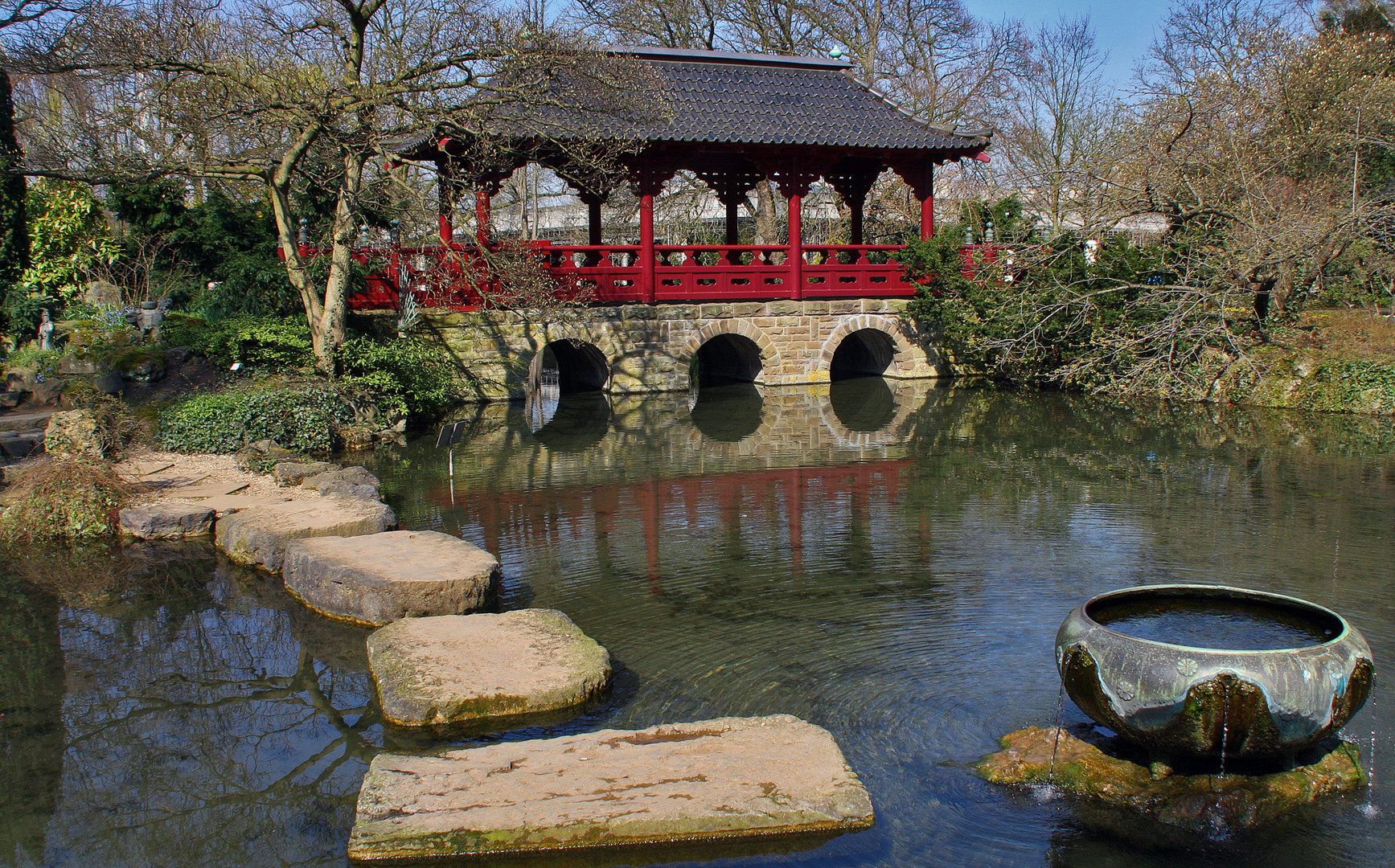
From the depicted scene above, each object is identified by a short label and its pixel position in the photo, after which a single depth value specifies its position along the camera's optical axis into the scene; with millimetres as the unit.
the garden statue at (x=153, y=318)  15047
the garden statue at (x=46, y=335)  14547
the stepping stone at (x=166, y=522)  8750
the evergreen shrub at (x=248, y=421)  11695
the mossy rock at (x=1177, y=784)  4113
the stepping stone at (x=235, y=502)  9109
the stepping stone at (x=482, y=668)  5070
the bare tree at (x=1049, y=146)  25453
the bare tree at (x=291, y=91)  12406
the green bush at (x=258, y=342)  13781
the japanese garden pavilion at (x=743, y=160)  17422
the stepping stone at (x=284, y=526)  7801
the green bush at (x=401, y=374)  14305
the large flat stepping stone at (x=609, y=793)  3879
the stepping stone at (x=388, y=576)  6379
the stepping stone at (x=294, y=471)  10266
